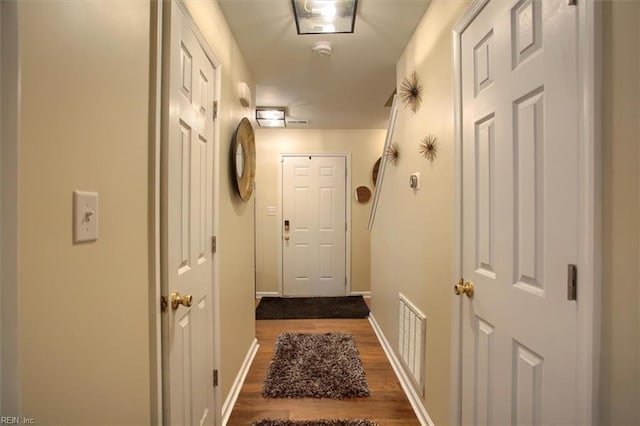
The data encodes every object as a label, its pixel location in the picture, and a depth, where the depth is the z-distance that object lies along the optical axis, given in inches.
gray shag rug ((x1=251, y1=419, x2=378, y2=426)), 65.9
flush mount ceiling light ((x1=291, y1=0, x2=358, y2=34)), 65.4
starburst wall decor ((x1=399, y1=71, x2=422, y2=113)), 72.2
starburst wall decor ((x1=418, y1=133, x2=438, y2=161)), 62.0
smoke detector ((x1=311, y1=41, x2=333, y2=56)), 80.5
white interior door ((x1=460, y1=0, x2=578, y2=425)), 30.0
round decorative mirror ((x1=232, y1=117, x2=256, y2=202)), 76.4
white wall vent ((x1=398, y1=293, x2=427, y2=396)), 68.1
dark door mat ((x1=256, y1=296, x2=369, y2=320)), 136.6
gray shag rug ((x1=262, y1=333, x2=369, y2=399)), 77.5
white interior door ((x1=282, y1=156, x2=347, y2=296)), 167.2
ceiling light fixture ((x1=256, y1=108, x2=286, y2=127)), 134.9
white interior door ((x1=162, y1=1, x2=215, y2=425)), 39.4
